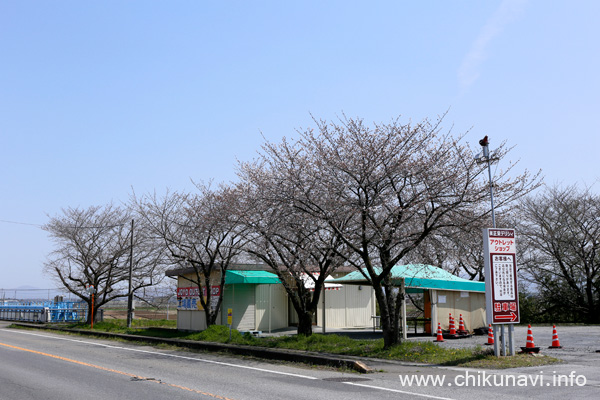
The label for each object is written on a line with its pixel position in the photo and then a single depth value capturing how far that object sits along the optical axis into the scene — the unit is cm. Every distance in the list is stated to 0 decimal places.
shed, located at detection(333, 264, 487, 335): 2428
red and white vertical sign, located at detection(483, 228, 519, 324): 1454
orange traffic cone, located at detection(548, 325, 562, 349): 1791
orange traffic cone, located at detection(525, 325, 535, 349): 1522
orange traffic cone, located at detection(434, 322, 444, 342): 2048
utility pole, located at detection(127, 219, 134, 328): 2927
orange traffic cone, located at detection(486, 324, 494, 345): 1974
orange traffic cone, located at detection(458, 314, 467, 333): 2432
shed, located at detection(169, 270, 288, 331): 2647
